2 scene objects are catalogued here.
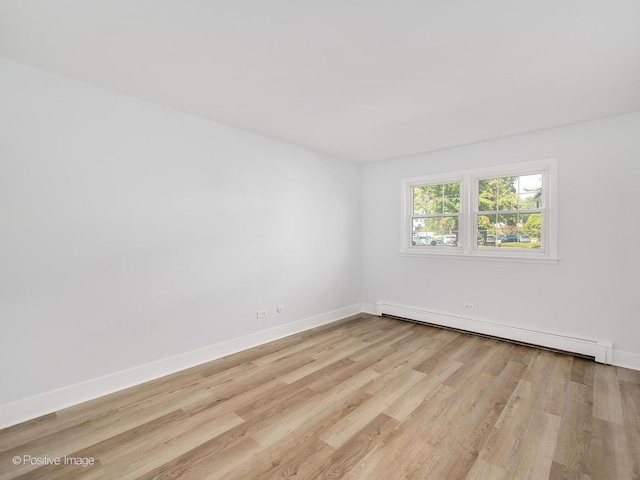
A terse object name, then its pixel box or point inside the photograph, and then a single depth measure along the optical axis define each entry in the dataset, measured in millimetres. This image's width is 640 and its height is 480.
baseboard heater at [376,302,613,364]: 3158
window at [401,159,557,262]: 3557
